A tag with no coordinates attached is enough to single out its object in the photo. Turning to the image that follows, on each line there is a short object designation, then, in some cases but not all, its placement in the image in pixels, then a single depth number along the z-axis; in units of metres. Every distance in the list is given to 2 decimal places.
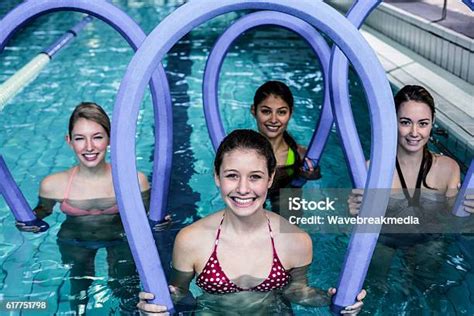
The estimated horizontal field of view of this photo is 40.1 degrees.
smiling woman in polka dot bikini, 2.94
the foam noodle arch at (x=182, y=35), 2.67
